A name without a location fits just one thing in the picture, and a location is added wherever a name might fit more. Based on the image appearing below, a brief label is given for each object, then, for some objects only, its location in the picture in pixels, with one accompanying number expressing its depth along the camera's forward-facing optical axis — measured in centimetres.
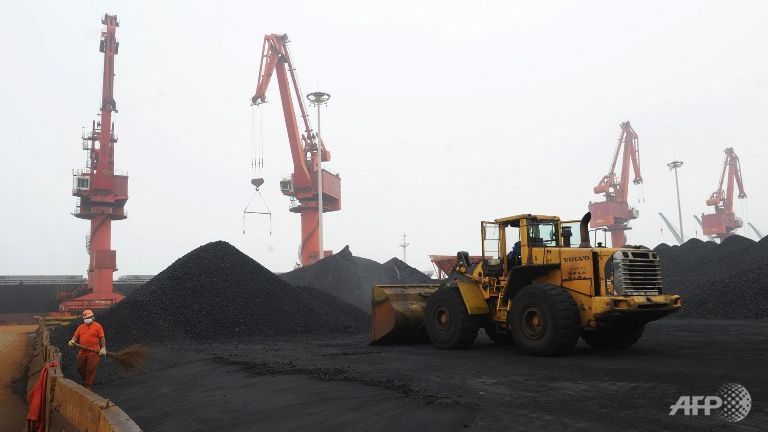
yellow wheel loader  949
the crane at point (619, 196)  6431
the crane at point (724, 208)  8194
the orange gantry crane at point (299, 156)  4497
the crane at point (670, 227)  13375
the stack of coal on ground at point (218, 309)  1552
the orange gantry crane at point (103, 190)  4312
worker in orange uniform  852
